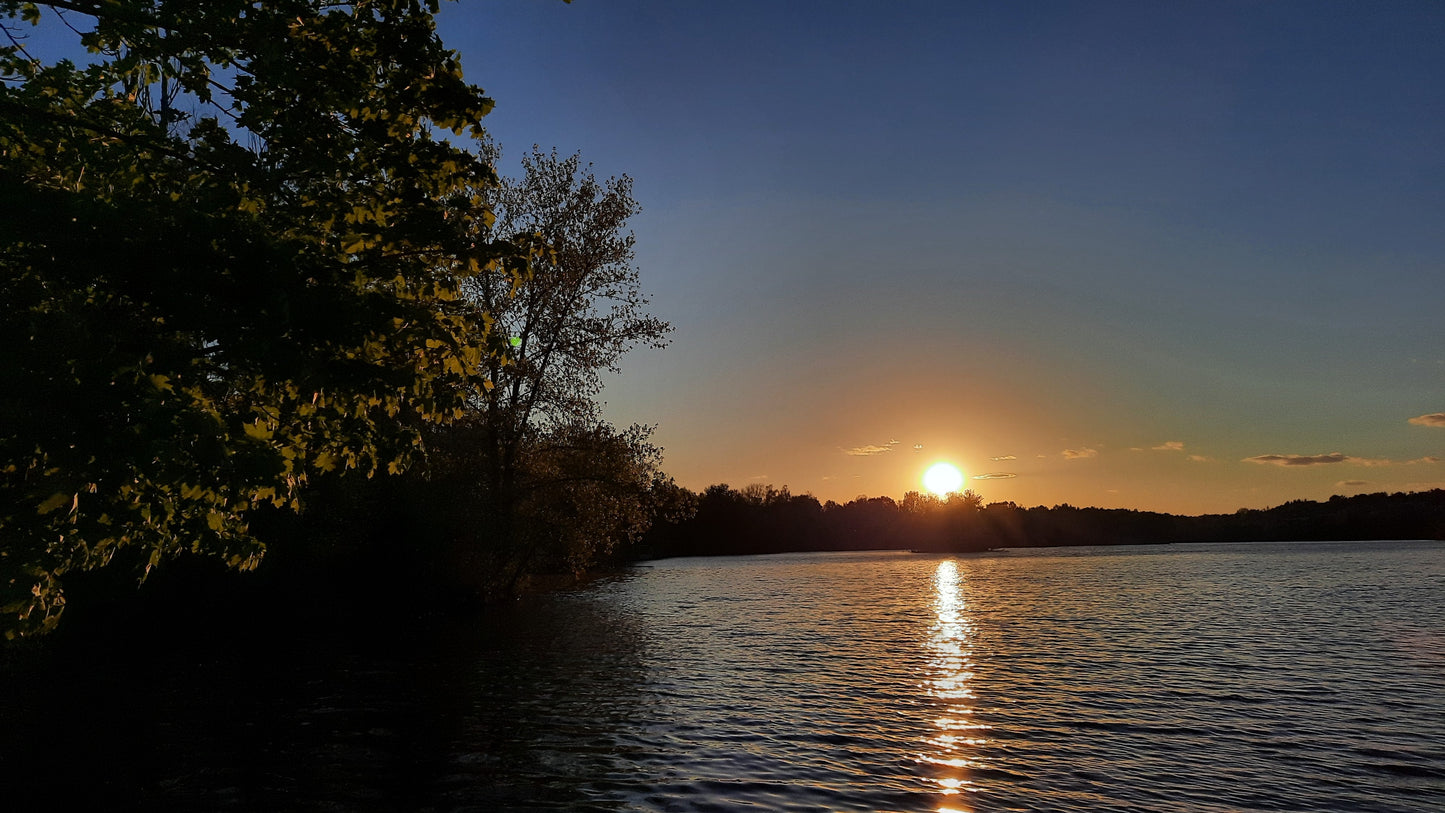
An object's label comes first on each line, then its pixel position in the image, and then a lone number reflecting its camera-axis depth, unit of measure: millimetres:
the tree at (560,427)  42969
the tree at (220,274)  8664
